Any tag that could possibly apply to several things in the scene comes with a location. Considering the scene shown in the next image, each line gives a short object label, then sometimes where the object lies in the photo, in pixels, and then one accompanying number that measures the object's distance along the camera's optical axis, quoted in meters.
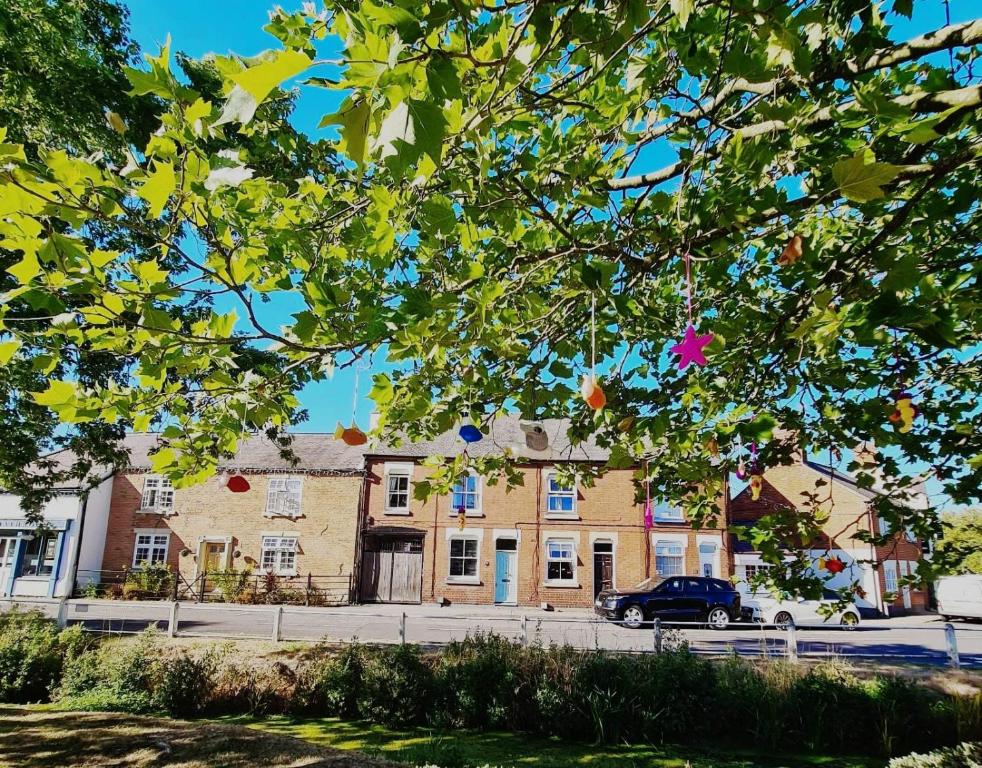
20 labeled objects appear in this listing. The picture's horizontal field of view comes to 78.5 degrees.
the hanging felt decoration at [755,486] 4.53
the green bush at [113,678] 9.65
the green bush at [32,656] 10.27
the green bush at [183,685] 9.73
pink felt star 2.22
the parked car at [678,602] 19.02
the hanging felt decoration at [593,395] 2.18
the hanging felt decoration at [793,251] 2.37
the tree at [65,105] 8.00
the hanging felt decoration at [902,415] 3.17
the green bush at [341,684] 9.80
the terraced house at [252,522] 24.42
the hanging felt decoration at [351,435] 3.08
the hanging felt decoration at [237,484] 3.69
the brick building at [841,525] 24.80
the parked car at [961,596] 24.22
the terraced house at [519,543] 24.11
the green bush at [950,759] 5.00
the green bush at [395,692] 9.51
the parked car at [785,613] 19.58
